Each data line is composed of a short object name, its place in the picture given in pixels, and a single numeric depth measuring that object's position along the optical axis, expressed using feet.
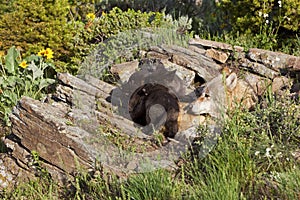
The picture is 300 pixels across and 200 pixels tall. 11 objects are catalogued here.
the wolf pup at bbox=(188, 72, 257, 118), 33.09
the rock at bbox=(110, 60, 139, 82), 37.78
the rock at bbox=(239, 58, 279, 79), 37.32
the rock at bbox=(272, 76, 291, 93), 35.99
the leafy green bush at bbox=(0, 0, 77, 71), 46.01
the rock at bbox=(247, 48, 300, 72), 37.37
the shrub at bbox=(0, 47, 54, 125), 39.17
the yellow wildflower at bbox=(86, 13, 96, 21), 46.83
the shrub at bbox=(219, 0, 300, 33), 42.55
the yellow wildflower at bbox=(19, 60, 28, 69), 40.40
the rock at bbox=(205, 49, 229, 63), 38.55
